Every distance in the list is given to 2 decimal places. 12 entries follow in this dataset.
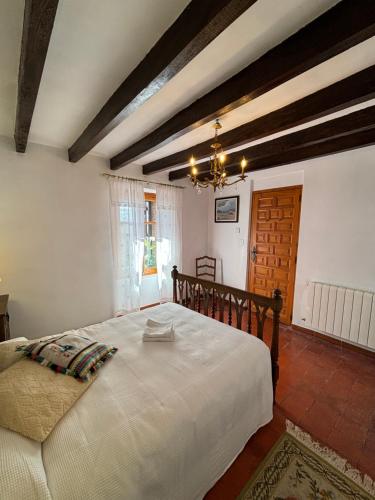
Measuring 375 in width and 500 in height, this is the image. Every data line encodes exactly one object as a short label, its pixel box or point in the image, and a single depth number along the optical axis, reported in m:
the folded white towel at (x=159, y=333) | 1.65
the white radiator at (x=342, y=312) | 2.50
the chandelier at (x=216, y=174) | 1.93
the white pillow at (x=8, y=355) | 1.18
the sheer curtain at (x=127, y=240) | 3.11
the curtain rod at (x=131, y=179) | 2.99
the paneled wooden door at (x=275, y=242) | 3.22
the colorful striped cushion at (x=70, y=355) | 1.21
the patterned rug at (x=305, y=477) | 1.24
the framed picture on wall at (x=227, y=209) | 3.94
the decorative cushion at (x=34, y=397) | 0.89
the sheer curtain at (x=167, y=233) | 3.64
